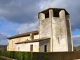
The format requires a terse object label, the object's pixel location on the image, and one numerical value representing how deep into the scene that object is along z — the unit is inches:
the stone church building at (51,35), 928.3
